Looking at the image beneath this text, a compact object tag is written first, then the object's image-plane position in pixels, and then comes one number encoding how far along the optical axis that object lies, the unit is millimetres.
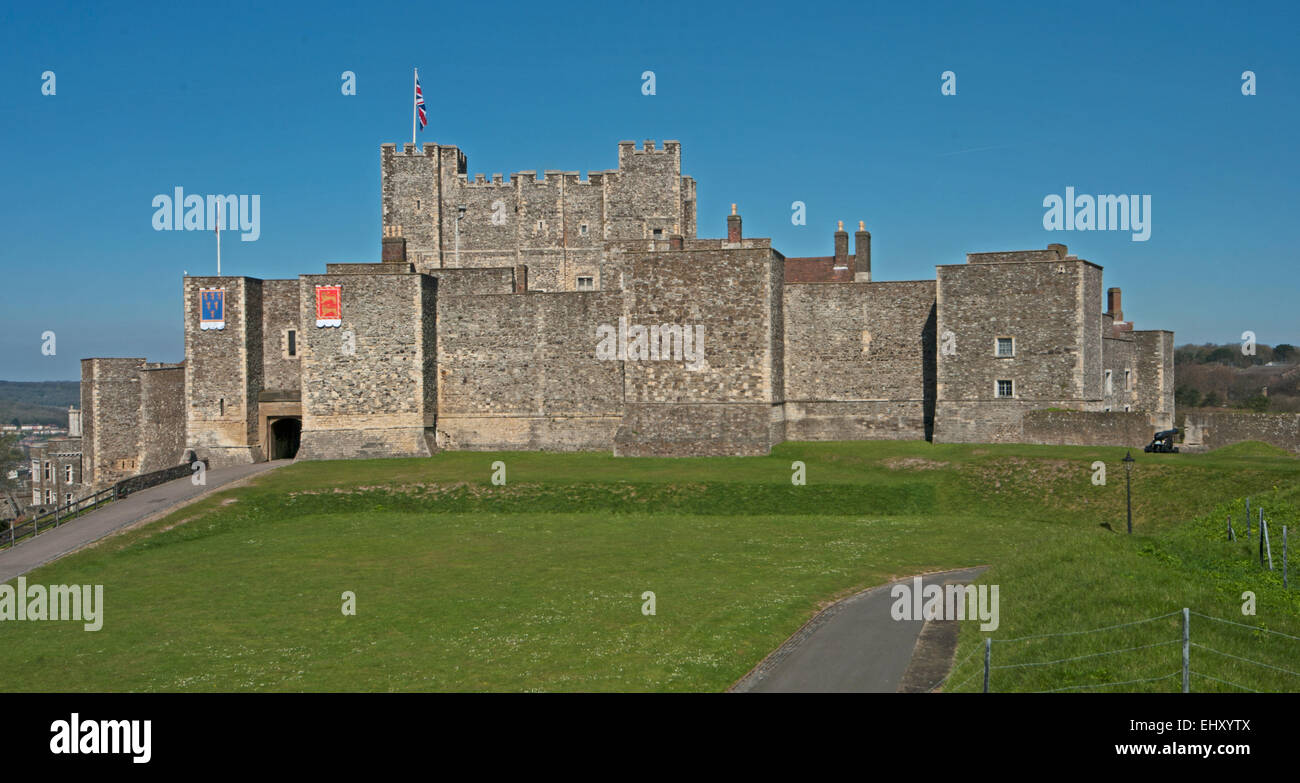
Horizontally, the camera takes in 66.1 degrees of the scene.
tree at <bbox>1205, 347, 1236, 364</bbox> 125744
